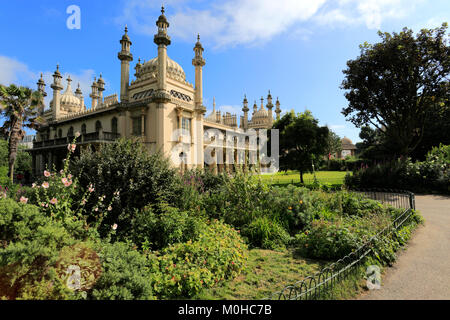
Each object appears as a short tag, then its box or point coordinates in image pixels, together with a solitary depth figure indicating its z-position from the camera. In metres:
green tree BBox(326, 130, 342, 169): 64.19
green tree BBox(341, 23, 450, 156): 16.70
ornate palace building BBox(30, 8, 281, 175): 22.05
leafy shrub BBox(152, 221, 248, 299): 3.72
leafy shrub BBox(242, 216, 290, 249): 6.27
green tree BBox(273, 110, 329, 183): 21.55
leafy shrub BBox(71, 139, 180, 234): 6.38
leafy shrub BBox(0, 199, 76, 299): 2.60
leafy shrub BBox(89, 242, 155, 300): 2.97
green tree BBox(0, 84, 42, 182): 19.70
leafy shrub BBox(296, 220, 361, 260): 5.27
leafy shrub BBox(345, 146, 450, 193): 14.94
